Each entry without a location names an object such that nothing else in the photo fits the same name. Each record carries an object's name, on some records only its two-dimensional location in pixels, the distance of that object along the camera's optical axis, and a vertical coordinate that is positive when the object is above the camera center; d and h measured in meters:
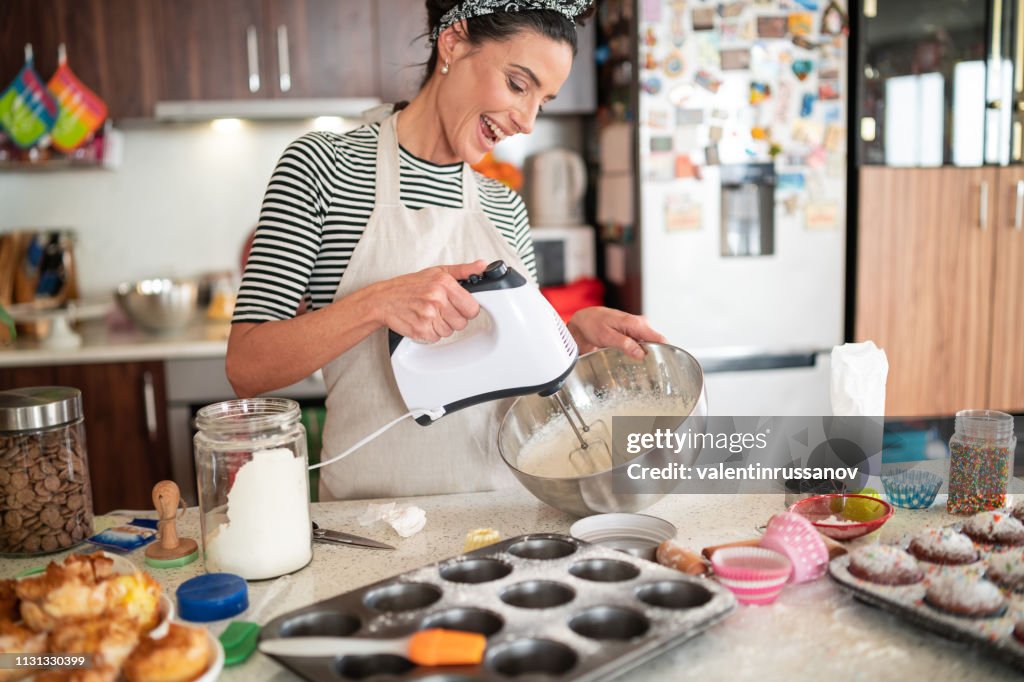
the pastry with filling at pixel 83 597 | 0.77 -0.31
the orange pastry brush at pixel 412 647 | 0.74 -0.35
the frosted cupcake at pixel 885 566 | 0.88 -0.34
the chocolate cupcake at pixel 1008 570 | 0.86 -0.34
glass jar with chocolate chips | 1.04 -0.27
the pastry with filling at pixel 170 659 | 0.71 -0.34
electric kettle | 3.05 +0.15
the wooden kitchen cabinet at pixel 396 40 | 2.80 +0.60
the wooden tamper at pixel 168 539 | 1.07 -0.36
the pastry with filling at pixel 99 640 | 0.73 -0.33
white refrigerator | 2.64 +0.11
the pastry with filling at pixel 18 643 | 0.75 -0.34
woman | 1.30 +0.00
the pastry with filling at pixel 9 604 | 0.80 -0.33
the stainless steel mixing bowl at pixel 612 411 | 1.07 -0.25
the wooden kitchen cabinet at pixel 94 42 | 2.68 +0.60
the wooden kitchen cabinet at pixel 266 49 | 2.73 +0.58
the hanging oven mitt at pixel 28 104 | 2.66 +0.41
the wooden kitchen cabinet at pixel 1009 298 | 2.79 -0.25
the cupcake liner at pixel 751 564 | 0.90 -0.35
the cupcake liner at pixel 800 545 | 0.95 -0.34
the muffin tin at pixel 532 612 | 0.76 -0.35
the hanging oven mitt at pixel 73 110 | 2.67 +0.40
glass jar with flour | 0.97 -0.28
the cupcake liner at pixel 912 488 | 1.18 -0.35
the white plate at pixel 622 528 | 1.07 -0.36
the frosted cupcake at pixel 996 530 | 0.96 -0.34
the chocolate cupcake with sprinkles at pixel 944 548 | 0.91 -0.34
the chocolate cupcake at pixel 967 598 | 0.80 -0.34
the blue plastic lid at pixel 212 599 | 0.89 -0.36
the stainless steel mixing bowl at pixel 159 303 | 2.68 -0.19
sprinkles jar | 1.12 -0.30
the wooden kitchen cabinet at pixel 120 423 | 2.56 -0.53
